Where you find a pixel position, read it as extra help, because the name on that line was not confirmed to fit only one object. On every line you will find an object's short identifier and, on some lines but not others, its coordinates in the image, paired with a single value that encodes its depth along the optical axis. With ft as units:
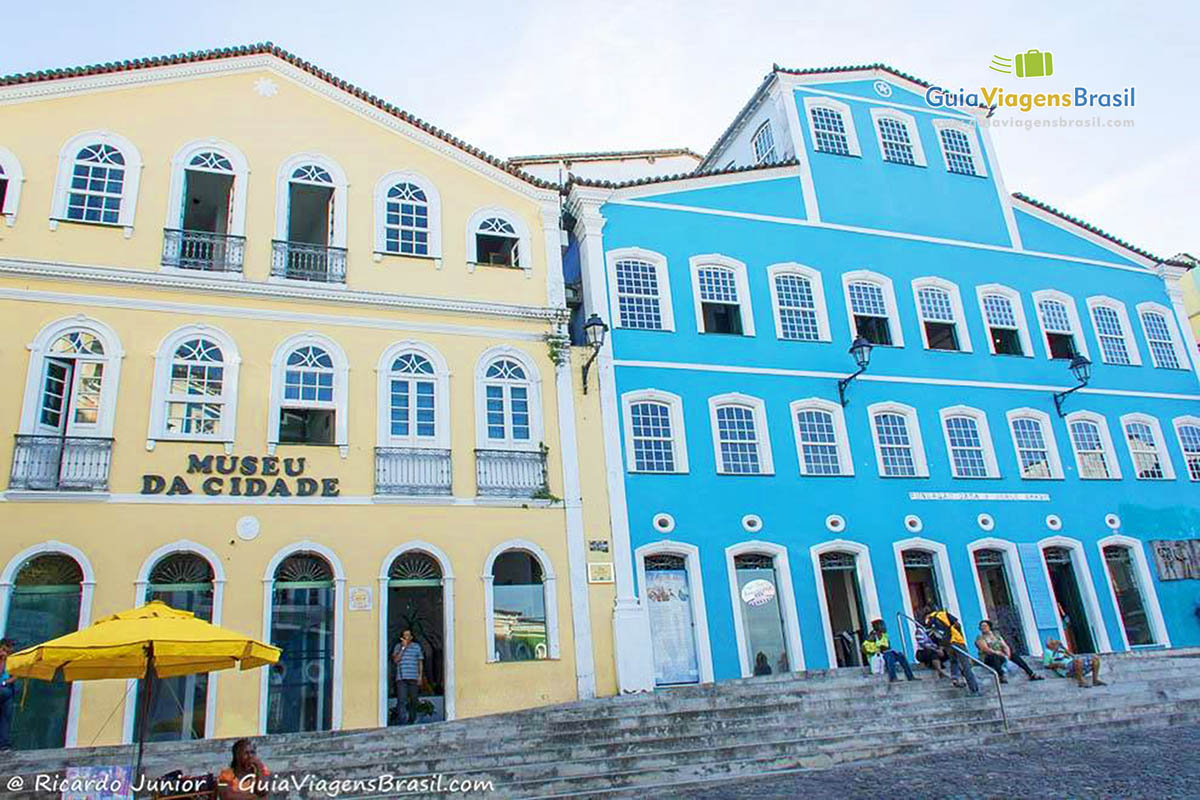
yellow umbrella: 30.73
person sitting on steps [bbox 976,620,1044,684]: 53.06
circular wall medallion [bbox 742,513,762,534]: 60.59
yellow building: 47.37
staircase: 37.99
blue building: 59.82
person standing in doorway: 49.08
